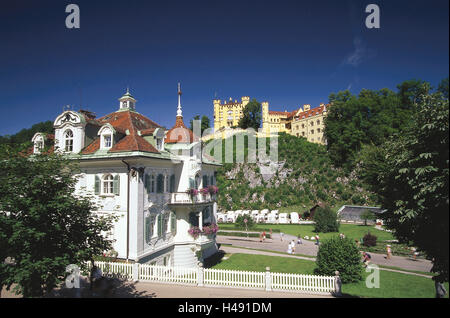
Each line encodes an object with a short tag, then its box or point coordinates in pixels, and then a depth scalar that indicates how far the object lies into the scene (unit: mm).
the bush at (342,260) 16234
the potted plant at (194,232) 20250
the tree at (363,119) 57284
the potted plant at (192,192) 19891
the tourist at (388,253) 22703
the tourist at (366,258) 21094
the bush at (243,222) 37094
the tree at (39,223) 8688
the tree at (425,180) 7852
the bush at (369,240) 26406
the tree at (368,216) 39375
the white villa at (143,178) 16641
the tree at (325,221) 34812
